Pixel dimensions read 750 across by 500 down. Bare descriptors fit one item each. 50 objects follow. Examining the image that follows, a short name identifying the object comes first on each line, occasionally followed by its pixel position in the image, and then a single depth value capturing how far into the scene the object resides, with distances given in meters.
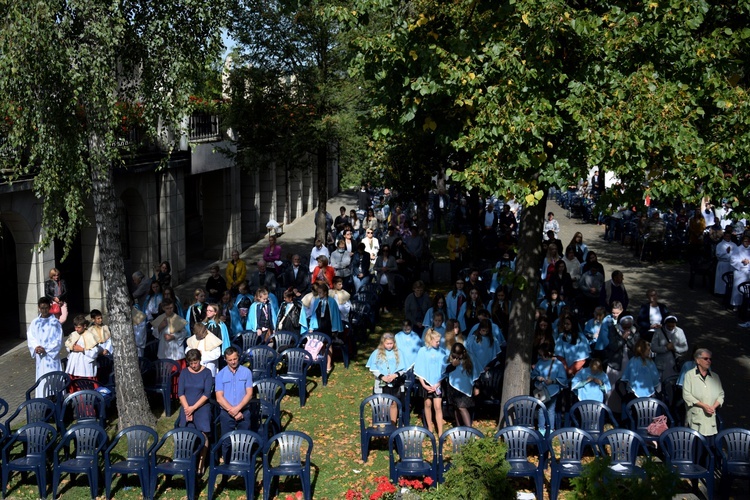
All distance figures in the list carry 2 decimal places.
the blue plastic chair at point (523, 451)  10.70
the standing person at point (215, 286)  18.09
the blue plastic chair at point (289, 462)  10.52
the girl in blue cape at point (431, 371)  12.65
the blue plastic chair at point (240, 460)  10.53
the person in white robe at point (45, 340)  13.71
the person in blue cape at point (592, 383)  12.44
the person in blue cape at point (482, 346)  13.52
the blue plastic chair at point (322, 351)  15.07
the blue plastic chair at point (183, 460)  10.59
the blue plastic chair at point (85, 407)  11.98
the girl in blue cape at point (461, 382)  12.45
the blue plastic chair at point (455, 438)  10.65
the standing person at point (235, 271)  19.42
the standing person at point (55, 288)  17.02
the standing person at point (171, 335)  14.09
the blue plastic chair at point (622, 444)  10.80
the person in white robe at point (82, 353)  13.43
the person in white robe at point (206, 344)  13.42
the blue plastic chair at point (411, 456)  10.70
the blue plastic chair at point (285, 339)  15.16
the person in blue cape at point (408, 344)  13.28
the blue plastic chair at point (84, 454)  10.72
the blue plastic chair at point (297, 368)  14.17
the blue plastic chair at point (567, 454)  10.65
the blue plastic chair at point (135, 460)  10.66
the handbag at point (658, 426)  11.62
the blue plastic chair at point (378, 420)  11.88
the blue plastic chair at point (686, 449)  10.69
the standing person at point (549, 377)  12.51
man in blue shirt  11.30
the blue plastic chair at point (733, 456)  10.65
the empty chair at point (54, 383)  12.88
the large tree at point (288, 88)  23.44
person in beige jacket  11.60
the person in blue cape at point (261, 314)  15.62
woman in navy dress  11.23
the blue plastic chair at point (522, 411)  11.99
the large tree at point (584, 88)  10.34
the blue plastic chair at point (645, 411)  11.89
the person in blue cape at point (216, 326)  13.98
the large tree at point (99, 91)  11.02
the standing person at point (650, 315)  15.30
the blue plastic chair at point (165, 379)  13.62
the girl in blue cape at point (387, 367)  12.93
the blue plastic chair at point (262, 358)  14.21
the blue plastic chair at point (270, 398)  12.25
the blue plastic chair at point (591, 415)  11.77
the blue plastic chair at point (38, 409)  11.83
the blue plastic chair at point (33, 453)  10.80
